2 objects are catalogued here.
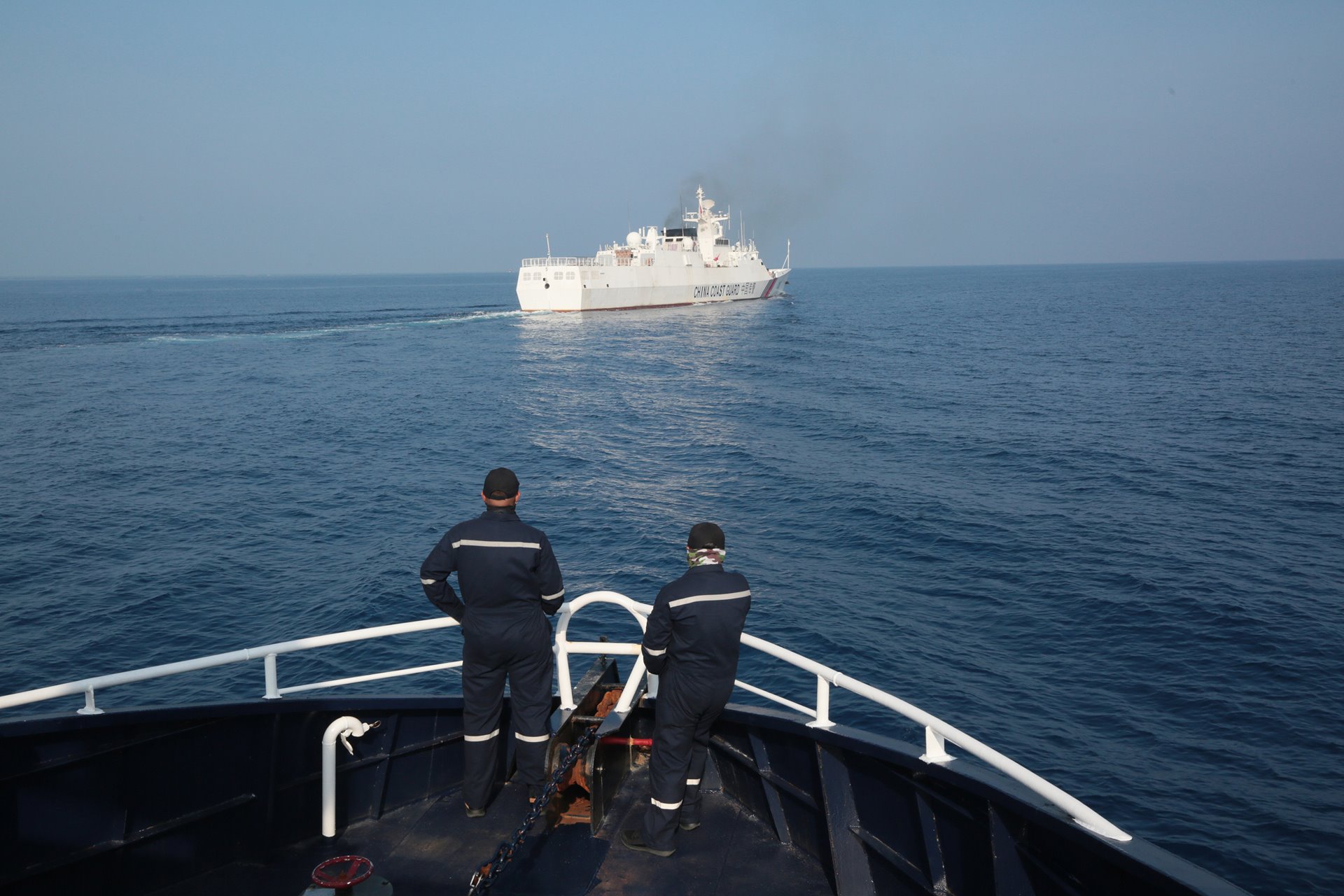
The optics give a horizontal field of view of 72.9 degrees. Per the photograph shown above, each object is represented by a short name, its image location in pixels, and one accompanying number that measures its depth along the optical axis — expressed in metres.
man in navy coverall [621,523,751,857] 4.32
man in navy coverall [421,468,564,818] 4.59
